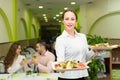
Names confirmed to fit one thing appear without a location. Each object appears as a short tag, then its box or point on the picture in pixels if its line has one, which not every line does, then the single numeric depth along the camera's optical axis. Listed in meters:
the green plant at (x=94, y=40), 3.49
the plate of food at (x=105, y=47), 2.00
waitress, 1.36
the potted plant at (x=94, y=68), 3.20
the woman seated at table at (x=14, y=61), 2.47
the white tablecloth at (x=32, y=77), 2.23
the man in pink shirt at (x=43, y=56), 2.71
